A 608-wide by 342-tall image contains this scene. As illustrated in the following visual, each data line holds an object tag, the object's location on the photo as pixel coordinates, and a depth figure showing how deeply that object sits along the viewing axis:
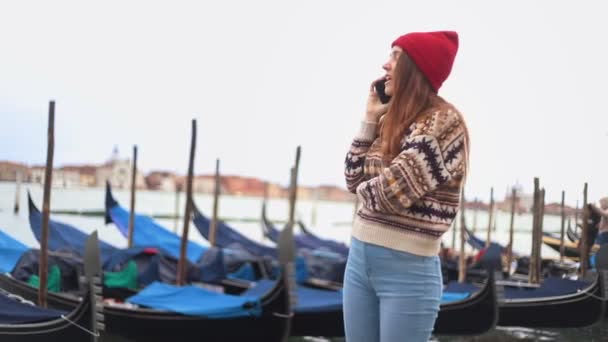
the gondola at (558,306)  5.17
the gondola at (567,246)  9.85
